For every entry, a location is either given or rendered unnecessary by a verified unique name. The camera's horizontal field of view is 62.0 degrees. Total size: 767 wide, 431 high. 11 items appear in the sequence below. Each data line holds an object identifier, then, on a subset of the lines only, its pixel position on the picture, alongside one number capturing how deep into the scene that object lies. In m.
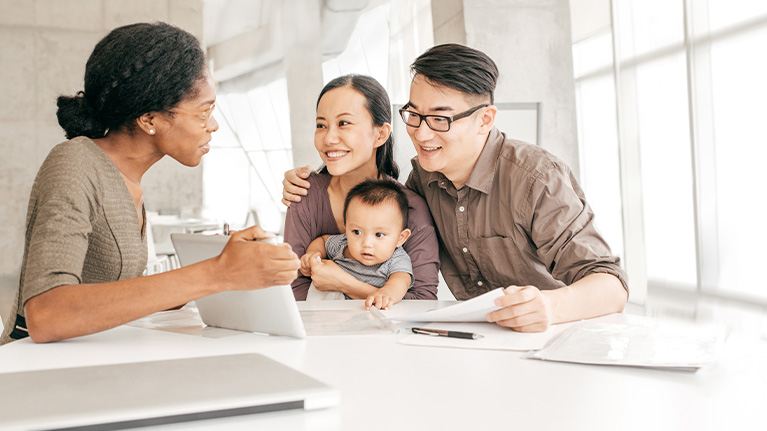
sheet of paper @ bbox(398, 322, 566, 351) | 1.19
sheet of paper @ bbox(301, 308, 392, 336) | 1.35
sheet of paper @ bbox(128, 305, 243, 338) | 1.37
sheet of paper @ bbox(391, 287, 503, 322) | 1.29
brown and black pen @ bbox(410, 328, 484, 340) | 1.26
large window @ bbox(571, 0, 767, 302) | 4.45
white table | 0.78
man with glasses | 1.76
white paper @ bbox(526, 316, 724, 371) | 1.03
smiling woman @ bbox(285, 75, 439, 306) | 2.07
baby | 1.97
